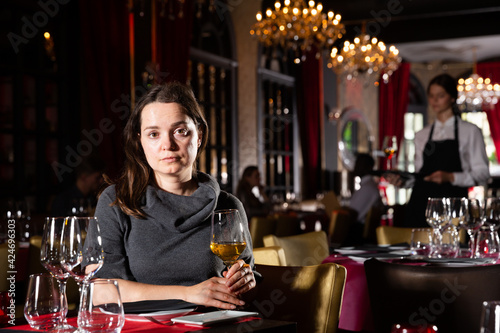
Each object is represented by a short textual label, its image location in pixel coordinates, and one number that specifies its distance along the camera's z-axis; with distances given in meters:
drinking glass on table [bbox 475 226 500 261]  2.79
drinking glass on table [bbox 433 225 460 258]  2.83
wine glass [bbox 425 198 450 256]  2.84
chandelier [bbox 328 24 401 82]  10.23
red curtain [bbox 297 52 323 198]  11.26
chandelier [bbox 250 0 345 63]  8.12
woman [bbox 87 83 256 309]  1.96
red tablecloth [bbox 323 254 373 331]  2.70
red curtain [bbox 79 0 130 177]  5.87
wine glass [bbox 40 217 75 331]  1.45
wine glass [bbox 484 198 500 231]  3.27
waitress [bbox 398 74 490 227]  4.13
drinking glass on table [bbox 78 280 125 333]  1.30
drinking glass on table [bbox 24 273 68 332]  1.43
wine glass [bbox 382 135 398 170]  5.05
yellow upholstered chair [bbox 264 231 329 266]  3.24
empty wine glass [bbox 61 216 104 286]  1.44
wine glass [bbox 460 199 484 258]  2.91
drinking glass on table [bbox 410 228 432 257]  2.87
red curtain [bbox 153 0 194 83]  6.76
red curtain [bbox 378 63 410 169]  14.72
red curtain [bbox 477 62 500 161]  15.08
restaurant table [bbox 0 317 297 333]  1.40
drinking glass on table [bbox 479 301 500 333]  0.92
